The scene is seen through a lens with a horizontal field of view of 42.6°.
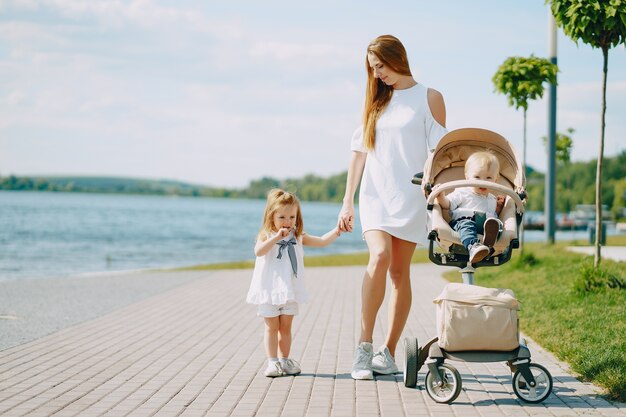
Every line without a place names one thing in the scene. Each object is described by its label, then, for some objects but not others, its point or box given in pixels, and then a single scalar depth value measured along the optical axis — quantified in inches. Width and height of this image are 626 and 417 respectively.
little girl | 237.1
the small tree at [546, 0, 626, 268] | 366.9
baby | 197.0
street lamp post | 735.7
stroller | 197.6
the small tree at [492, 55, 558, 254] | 614.2
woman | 232.2
